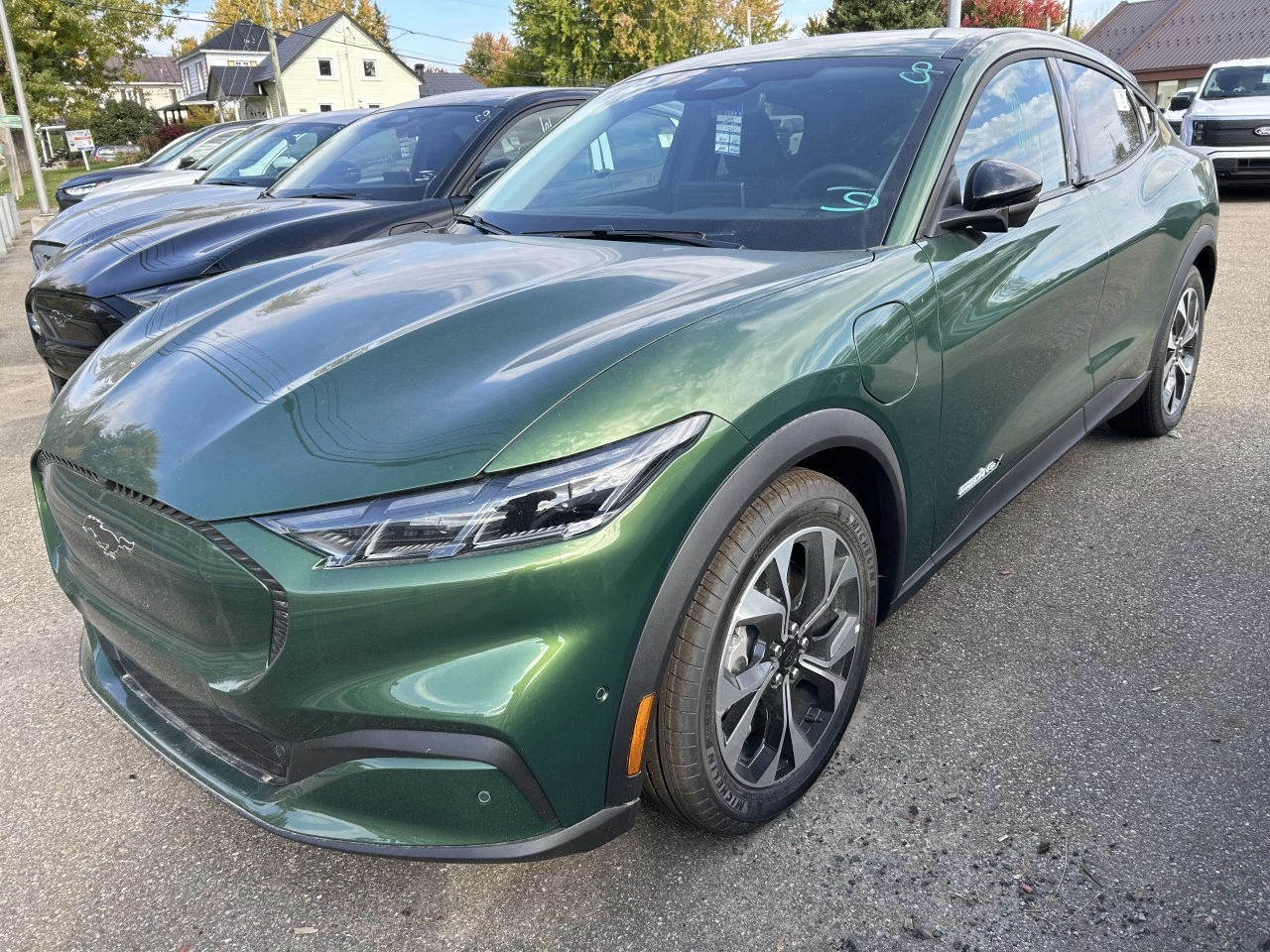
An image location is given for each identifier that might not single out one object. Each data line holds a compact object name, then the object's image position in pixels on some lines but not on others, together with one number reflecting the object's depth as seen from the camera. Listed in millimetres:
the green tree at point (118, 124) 53594
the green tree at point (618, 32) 46344
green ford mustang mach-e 1646
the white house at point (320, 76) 57062
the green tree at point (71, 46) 34438
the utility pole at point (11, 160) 25078
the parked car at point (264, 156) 7391
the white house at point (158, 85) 77688
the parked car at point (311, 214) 4461
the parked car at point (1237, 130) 13562
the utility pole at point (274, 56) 32659
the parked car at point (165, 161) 11852
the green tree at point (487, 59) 62762
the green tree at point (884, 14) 35250
